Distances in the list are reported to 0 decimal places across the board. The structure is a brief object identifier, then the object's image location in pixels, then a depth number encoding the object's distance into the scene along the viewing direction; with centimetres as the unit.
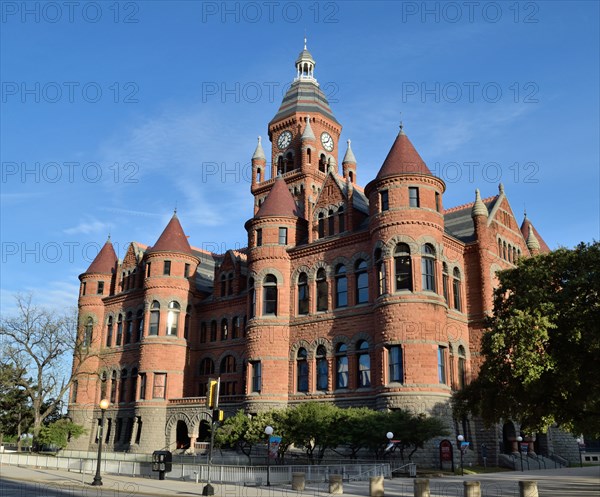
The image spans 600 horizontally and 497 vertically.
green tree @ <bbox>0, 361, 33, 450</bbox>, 5428
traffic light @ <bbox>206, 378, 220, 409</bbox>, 2140
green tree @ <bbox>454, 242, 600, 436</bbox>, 2109
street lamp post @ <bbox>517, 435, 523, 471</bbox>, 3659
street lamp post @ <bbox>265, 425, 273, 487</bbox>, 2455
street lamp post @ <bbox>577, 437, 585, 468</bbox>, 5864
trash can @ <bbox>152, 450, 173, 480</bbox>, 2861
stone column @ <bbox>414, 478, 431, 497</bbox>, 1880
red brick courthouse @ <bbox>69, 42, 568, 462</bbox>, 3559
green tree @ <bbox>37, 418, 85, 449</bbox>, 4736
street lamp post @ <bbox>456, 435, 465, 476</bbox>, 3092
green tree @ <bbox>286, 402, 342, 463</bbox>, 3081
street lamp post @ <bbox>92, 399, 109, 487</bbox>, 2527
